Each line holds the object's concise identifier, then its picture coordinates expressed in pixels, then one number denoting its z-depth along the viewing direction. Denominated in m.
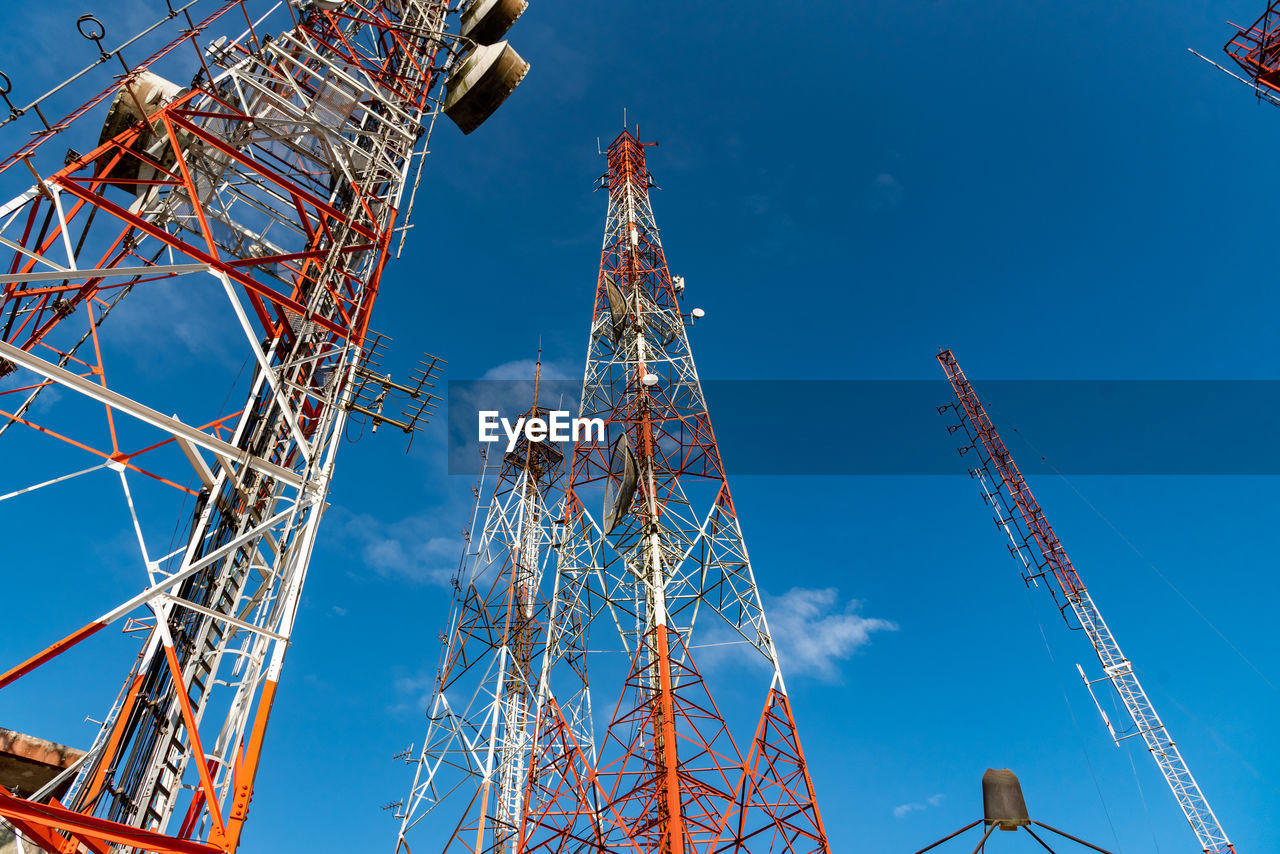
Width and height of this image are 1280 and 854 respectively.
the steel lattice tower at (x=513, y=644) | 26.00
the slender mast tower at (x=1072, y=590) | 34.47
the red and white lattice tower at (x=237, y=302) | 9.27
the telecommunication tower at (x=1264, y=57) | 22.56
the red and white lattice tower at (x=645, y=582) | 16.77
